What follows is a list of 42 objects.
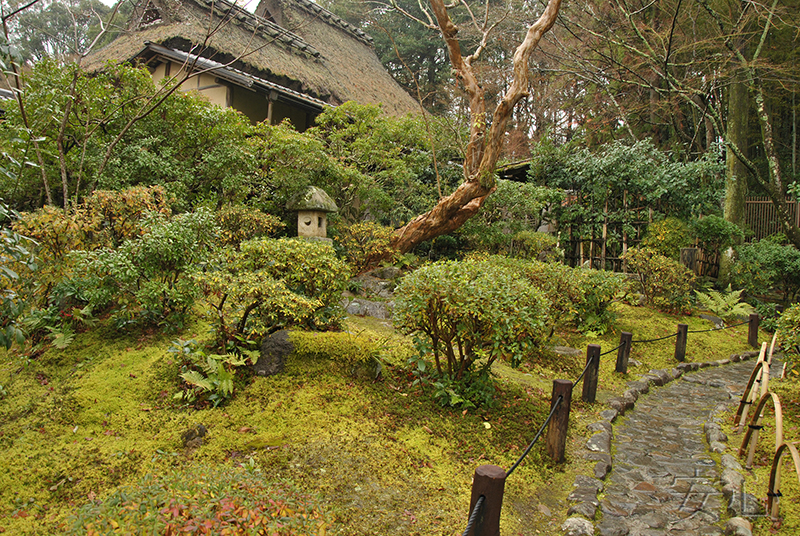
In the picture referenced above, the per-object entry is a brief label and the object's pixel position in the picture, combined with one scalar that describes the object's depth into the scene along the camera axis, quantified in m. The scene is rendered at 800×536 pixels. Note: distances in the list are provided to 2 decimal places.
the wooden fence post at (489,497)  2.07
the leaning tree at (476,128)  10.02
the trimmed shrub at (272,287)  4.34
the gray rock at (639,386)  6.09
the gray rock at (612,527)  3.07
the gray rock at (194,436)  3.46
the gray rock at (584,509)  3.18
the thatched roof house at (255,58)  12.25
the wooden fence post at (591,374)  5.12
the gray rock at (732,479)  3.57
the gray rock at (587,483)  3.53
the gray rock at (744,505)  3.24
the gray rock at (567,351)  7.13
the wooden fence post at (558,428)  3.75
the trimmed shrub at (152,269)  4.77
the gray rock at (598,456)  4.00
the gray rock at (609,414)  4.96
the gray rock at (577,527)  2.96
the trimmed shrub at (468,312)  4.03
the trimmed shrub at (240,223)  8.01
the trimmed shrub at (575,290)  7.30
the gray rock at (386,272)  9.59
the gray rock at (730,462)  3.90
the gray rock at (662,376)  6.60
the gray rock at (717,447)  4.35
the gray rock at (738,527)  2.95
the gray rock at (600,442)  4.21
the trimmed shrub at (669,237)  10.70
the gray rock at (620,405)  5.29
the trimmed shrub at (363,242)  9.88
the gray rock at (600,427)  4.59
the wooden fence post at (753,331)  8.74
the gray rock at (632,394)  5.68
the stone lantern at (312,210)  9.22
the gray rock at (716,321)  9.55
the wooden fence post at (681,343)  7.51
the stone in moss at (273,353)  4.38
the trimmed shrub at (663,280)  9.54
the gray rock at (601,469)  3.77
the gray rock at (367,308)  7.64
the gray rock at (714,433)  4.58
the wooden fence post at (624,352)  6.41
